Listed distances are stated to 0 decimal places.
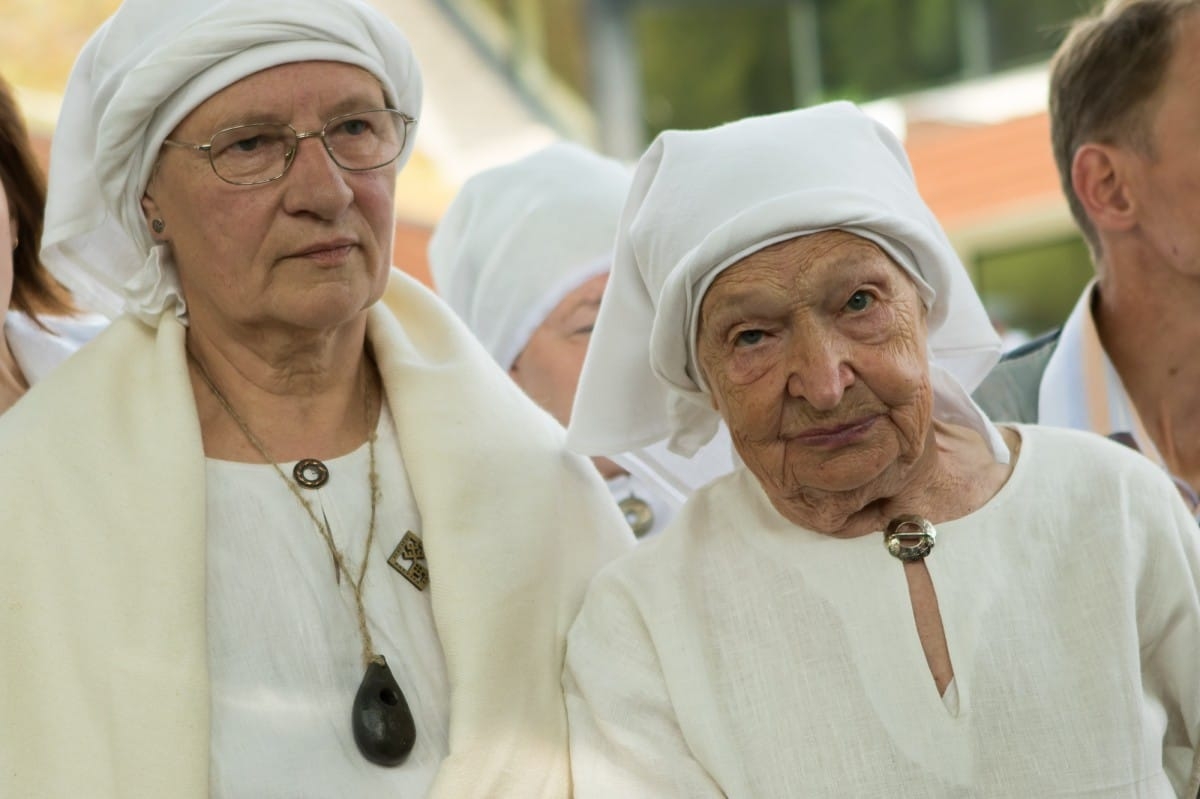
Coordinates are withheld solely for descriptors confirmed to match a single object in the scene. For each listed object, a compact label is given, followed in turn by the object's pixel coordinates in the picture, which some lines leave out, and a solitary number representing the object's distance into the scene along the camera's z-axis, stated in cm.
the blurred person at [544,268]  464
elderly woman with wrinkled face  284
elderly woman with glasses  295
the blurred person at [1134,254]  404
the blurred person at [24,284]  386
